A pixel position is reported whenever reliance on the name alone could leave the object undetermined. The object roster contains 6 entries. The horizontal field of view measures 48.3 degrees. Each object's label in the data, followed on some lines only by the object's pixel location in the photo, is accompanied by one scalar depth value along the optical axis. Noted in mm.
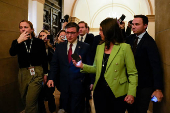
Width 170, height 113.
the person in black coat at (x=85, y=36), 3877
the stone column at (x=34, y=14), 5791
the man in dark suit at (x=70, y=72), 2564
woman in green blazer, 1889
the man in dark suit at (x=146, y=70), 2189
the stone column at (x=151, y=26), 8383
